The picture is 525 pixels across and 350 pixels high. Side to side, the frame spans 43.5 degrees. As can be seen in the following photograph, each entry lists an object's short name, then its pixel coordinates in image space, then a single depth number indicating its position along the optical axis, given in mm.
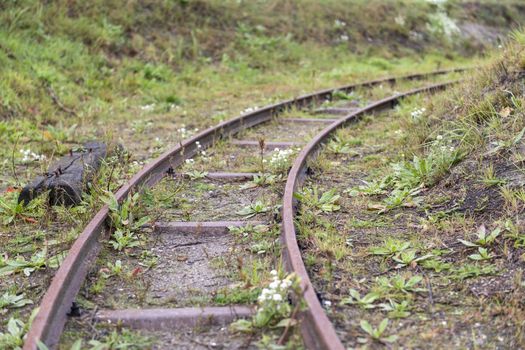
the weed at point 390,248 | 4602
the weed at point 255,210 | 5383
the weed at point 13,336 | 3590
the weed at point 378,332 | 3522
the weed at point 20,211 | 5461
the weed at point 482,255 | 4340
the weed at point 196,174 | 6438
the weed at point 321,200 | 5449
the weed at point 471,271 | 4172
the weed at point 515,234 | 4312
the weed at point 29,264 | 4520
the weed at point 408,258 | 4426
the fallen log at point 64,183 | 5582
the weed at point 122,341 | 3486
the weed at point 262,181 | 6145
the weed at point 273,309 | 3596
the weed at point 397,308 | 3790
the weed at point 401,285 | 4074
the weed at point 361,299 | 3914
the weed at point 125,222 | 4828
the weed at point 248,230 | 4945
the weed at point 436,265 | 4332
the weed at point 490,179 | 5148
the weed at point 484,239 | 4500
